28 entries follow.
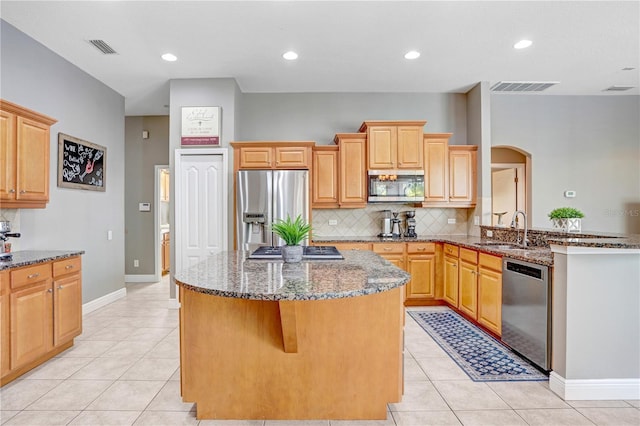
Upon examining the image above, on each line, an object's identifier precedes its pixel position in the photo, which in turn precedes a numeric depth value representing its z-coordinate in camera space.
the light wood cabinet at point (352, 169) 4.52
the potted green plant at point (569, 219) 3.27
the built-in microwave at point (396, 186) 4.49
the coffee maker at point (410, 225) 4.73
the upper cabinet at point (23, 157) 2.63
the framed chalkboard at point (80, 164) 3.75
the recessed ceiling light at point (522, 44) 3.44
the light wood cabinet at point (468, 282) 3.57
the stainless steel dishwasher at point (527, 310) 2.49
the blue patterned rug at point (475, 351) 2.56
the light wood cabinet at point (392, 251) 4.29
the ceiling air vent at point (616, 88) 4.75
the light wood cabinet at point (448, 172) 4.60
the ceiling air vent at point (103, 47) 3.40
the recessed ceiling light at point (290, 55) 3.70
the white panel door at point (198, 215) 4.32
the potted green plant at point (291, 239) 2.19
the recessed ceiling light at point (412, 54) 3.68
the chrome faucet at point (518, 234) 3.40
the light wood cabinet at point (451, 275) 4.03
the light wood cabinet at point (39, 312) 2.35
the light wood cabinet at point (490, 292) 3.12
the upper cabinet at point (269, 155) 4.36
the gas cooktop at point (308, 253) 2.40
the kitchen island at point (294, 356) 1.91
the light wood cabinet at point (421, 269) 4.34
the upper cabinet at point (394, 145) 4.46
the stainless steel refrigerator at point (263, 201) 4.17
